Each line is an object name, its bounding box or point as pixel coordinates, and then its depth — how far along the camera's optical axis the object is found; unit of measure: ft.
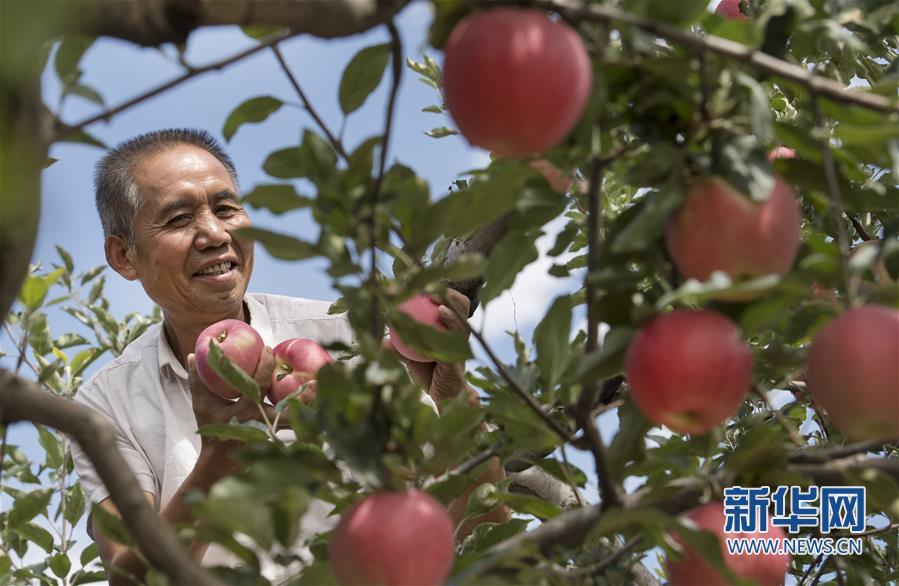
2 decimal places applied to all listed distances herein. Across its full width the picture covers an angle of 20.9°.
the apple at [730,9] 7.67
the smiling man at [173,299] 10.38
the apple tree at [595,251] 4.74
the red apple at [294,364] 7.82
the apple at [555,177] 5.57
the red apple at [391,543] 4.81
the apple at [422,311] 7.14
